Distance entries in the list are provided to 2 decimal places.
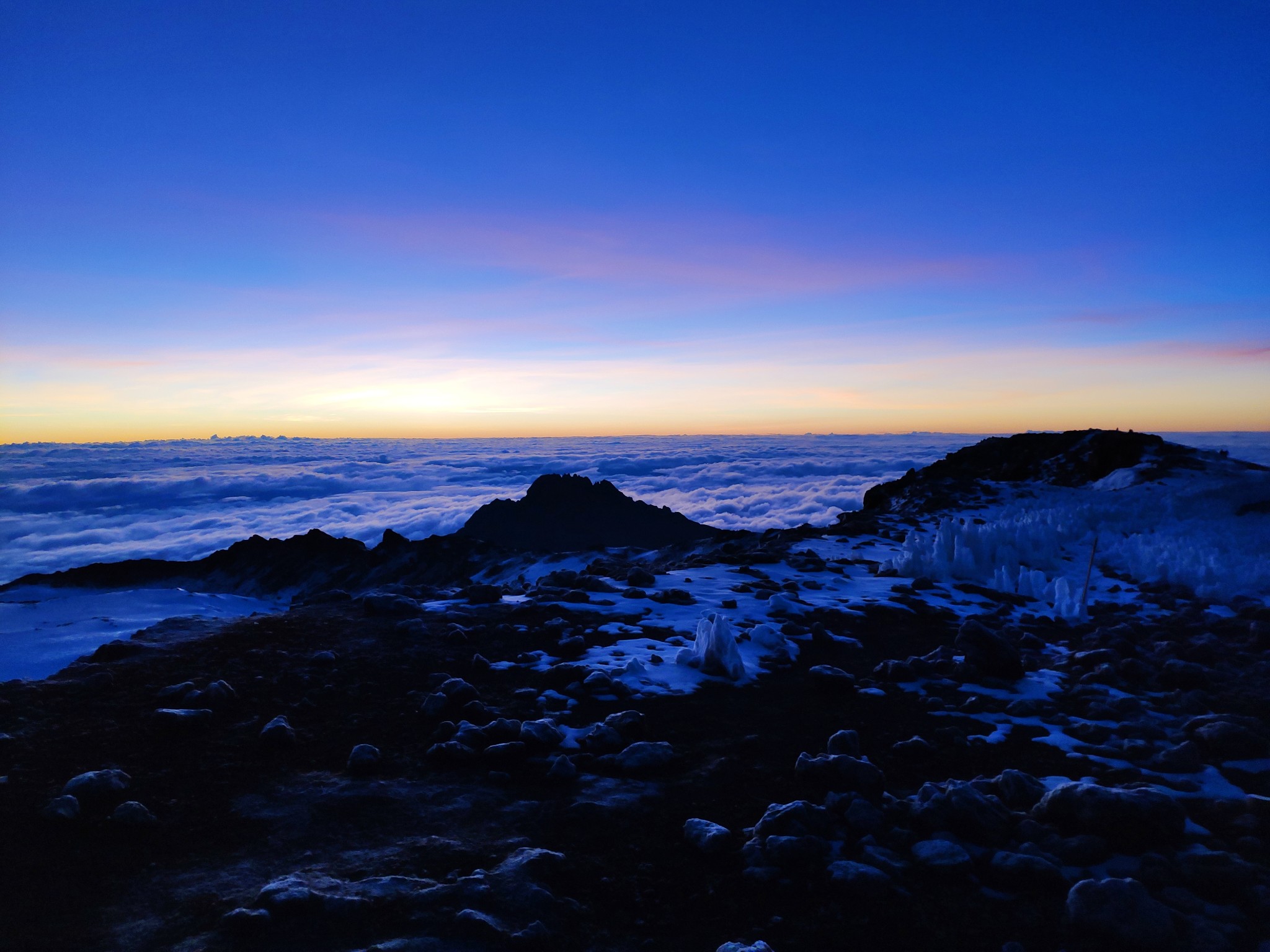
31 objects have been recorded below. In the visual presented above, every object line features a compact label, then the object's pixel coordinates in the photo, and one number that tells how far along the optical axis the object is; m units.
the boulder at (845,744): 5.51
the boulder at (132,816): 4.21
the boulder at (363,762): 5.12
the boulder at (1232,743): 5.54
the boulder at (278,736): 5.55
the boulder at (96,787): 4.46
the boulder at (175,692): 6.26
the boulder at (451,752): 5.34
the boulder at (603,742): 5.58
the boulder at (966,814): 4.27
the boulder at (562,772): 5.07
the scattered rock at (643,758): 5.25
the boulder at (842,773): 4.94
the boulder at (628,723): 5.81
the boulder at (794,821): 4.21
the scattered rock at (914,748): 5.63
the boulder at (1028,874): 3.84
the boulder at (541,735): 5.59
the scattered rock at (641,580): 11.52
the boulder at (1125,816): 4.19
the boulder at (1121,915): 3.34
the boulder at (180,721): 5.70
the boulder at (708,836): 4.14
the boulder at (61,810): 4.19
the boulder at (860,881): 3.75
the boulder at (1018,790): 4.65
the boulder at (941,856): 3.97
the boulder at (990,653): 7.63
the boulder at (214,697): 6.21
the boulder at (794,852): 3.99
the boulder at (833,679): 7.08
